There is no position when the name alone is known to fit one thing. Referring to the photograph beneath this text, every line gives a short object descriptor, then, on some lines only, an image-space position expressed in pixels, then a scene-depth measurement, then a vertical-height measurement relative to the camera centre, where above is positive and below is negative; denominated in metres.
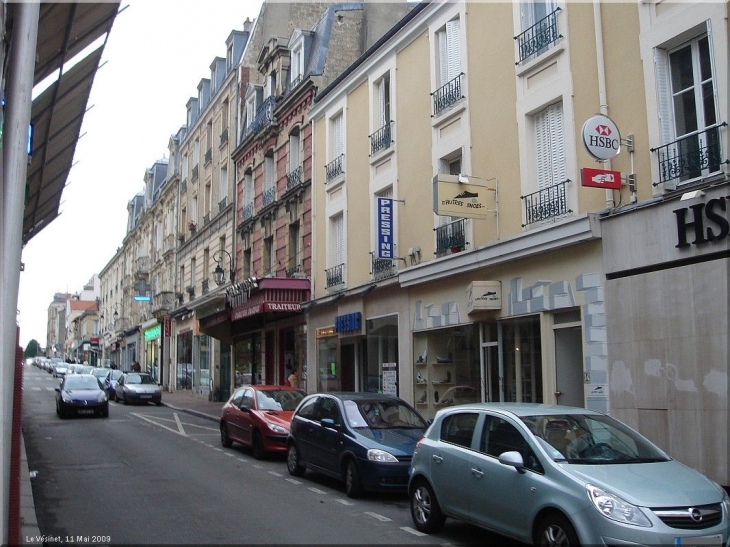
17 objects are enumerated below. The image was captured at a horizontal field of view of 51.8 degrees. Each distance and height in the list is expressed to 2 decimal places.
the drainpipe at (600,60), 12.18 +4.79
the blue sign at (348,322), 20.61 +1.05
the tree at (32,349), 181.00 +4.15
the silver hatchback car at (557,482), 6.19 -1.17
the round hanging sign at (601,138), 11.26 +3.26
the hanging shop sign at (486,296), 14.75 +1.20
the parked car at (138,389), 31.64 -1.07
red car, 14.70 -1.15
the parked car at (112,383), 34.31 -0.86
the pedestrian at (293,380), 24.17 -0.61
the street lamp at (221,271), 30.55 +3.77
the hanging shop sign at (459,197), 14.33 +3.07
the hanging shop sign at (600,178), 11.41 +2.68
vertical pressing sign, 18.23 +3.17
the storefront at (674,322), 9.98 +0.45
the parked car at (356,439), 10.43 -1.19
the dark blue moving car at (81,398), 24.09 -1.06
